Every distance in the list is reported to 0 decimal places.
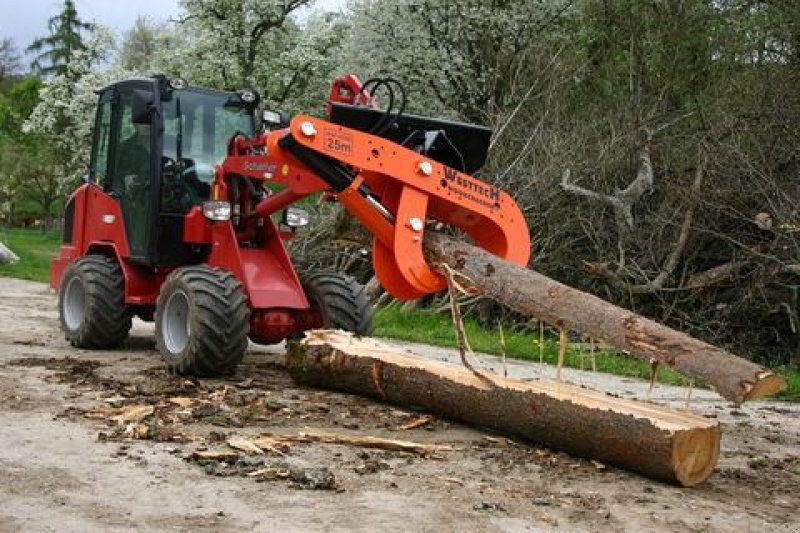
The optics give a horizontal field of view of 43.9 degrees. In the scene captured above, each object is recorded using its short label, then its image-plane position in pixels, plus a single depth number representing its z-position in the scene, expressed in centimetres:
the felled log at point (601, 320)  526
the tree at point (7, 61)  6234
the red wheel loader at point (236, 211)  721
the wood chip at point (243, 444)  587
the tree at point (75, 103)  2942
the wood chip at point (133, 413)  665
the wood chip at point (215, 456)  566
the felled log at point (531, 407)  570
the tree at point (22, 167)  4088
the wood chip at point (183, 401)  719
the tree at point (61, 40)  5447
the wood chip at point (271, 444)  592
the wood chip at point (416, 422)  695
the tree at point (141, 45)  3288
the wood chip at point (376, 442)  618
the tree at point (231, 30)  2659
